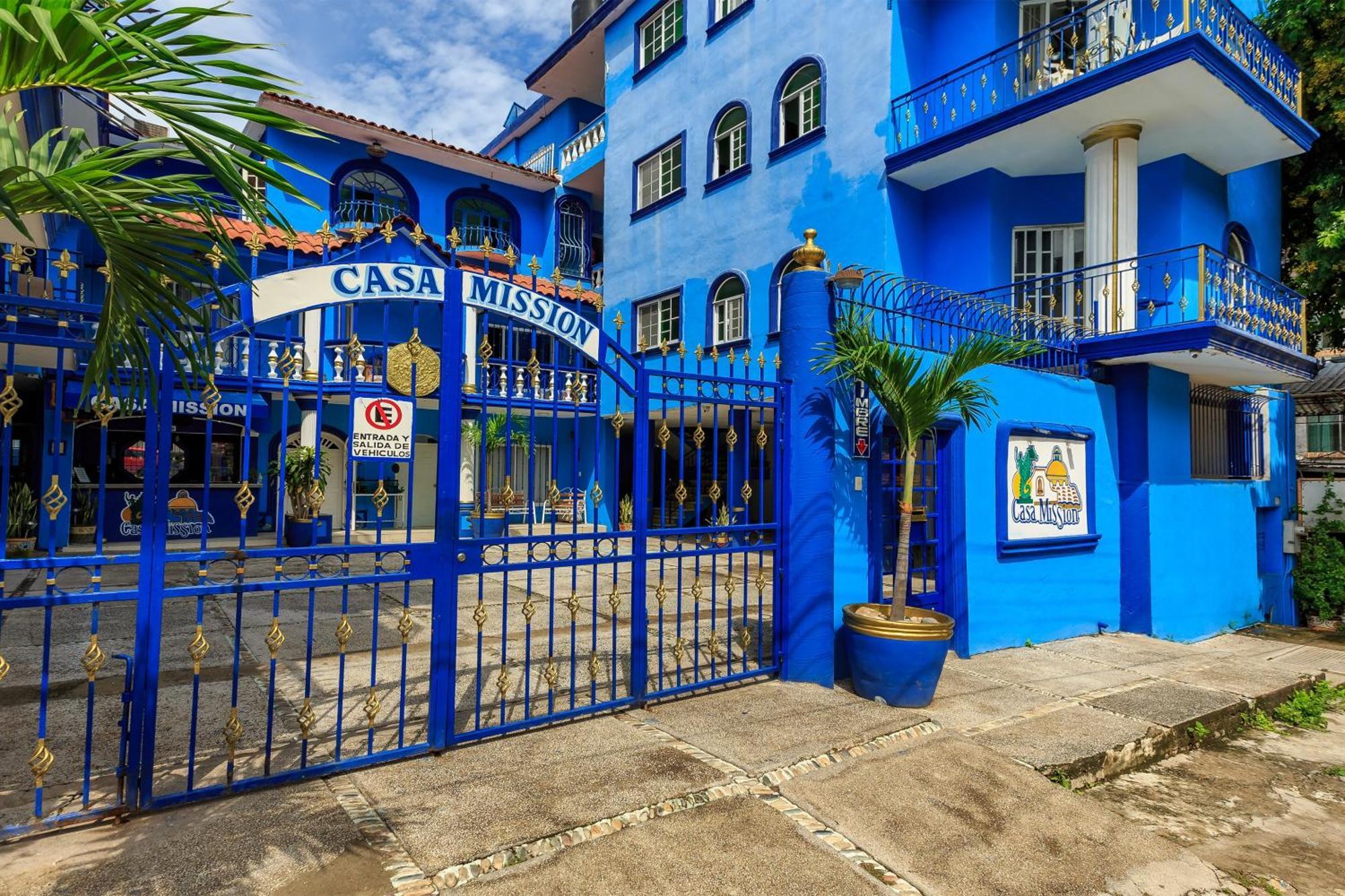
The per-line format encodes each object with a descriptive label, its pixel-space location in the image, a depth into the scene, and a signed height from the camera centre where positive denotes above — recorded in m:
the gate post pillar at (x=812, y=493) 5.89 -0.09
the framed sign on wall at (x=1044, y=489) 7.53 -0.07
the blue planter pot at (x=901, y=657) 5.45 -1.33
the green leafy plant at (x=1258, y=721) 6.21 -2.03
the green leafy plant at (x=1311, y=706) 6.43 -2.04
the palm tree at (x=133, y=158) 2.28 +1.18
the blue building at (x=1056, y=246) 7.61 +3.64
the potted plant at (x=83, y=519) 13.98 -0.84
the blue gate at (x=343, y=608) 3.46 -0.96
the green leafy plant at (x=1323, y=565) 11.08 -1.23
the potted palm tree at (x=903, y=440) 5.47 +0.34
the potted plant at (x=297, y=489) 11.31 -0.22
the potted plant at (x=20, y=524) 11.55 -0.79
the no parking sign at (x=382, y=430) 3.89 +0.26
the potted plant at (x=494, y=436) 14.22 +0.98
